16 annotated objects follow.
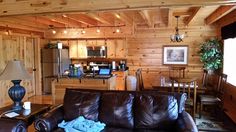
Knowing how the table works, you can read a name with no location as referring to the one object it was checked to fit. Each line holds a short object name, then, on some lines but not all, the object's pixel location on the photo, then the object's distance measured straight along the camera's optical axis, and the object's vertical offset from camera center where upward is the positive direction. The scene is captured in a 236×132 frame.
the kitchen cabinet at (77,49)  7.19 +0.38
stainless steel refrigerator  6.86 -0.14
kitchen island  4.61 -0.58
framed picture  6.62 +0.18
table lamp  2.96 -0.26
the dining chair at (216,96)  4.25 -0.83
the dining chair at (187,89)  3.94 -0.64
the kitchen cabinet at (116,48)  6.87 +0.40
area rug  3.84 -1.34
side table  2.79 -0.80
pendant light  5.42 +0.61
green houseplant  5.68 +0.15
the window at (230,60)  4.82 -0.02
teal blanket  2.59 -0.89
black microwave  6.96 +0.29
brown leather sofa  2.72 -0.75
